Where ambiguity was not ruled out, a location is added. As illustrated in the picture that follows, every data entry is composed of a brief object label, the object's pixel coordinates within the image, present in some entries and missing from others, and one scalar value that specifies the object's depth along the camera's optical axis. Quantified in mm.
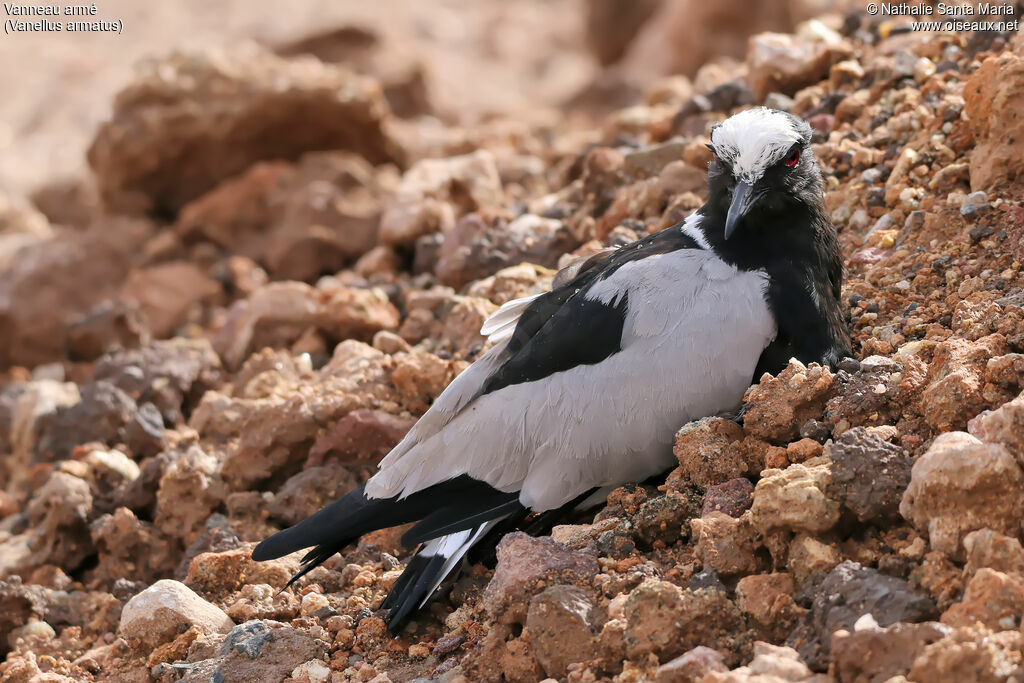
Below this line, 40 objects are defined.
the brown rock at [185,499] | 10422
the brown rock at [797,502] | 6508
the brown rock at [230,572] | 9039
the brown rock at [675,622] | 6266
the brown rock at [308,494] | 9945
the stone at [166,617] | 8297
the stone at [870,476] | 6512
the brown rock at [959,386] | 7000
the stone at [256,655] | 7742
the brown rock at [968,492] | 6109
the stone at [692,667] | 5898
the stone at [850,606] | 5887
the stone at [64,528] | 10844
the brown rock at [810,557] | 6410
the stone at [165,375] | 13359
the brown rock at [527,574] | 6996
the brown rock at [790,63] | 13570
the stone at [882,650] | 5492
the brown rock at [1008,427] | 6223
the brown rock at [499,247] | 12695
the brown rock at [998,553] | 5797
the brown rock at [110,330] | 15797
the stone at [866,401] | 7406
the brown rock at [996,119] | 9094
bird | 8172
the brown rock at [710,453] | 7441
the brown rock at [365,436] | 10133
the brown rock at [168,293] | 17234
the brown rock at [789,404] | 7508
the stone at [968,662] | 5238
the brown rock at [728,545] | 6676
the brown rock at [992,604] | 5539
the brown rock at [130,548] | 10437
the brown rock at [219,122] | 18672
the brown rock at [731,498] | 7047
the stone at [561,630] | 6574
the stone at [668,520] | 7289
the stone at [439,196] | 14789
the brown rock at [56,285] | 18266
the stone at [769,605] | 6289
